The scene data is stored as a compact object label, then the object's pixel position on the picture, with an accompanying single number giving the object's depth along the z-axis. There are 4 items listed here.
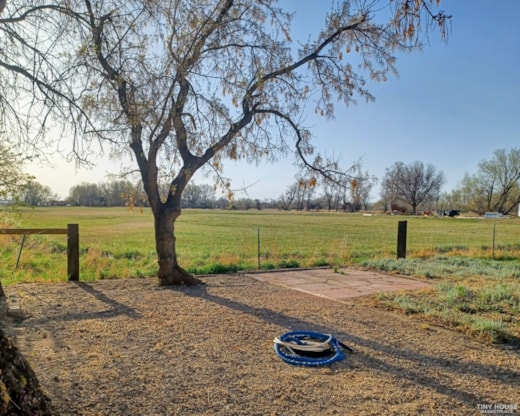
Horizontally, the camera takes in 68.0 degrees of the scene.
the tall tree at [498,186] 67.44
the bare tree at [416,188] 84.82
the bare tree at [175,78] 6.02
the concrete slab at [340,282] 7.48
